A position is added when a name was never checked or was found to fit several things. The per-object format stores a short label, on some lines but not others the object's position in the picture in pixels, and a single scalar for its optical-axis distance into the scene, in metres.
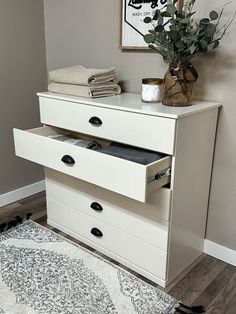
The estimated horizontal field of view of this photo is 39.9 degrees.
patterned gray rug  1.43
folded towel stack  1.69
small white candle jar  1.54
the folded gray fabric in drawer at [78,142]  1.75
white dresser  1.35
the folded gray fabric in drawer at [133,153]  1.41
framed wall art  1.72
